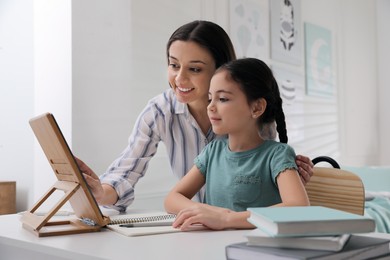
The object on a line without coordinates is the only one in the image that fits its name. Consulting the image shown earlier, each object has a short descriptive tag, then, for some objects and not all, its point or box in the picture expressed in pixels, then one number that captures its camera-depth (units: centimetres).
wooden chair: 147
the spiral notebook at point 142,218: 125
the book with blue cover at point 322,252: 70
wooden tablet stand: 112
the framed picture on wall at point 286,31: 406
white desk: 89
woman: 165
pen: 118
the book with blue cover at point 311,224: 70
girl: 138
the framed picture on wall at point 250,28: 360
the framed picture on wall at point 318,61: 457
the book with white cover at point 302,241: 71
